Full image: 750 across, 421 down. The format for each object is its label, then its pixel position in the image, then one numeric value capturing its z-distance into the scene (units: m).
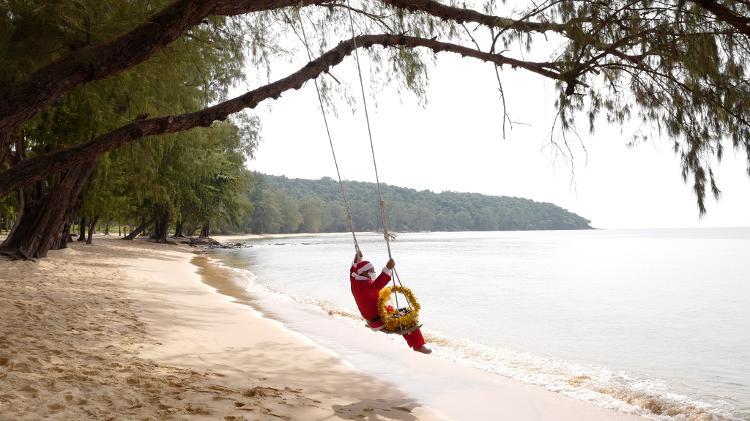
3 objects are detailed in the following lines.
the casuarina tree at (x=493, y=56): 4.47
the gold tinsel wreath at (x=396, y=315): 5.07
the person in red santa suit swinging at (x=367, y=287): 5.11
